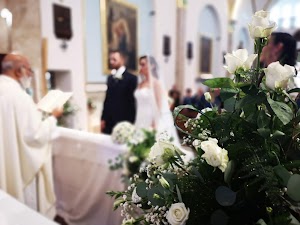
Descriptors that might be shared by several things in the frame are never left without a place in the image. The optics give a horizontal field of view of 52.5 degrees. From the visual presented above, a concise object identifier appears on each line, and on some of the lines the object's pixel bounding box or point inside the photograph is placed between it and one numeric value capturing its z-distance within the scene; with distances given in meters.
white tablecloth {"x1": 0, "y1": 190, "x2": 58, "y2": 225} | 1.26
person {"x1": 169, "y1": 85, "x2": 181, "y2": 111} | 8.73
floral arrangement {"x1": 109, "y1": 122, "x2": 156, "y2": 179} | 2.95
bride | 3.98
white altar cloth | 3.27
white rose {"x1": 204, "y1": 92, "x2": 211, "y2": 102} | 0.99
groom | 3.26
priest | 2.43
